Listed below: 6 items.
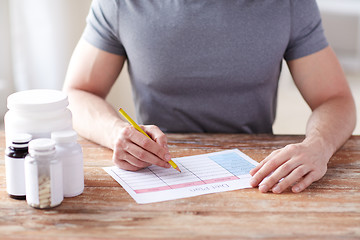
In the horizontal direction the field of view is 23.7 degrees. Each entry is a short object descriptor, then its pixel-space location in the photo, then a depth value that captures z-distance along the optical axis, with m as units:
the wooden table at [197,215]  1.43
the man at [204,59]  2.00
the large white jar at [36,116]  1.52
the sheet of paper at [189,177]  1.58
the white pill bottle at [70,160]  1.51
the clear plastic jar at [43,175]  1.47
